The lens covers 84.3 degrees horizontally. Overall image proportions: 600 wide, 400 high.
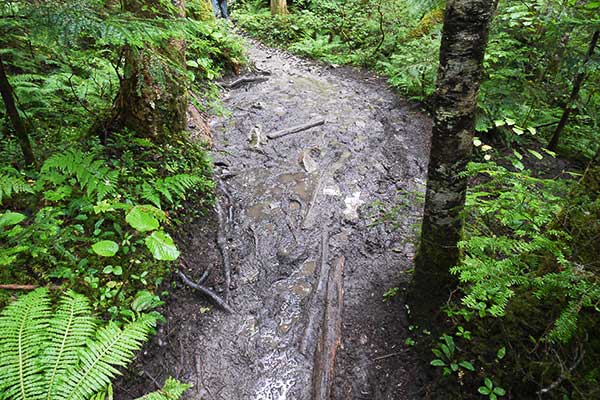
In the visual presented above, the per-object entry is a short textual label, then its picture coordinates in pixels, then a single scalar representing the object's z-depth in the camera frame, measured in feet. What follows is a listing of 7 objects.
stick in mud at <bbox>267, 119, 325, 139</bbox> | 23.30
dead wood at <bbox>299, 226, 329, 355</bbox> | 12.07
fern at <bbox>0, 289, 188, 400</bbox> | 6.17
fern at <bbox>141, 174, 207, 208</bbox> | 11.59
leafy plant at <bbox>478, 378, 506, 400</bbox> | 8.43
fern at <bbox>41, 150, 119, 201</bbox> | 10.51
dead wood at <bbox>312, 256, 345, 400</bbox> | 10.66
